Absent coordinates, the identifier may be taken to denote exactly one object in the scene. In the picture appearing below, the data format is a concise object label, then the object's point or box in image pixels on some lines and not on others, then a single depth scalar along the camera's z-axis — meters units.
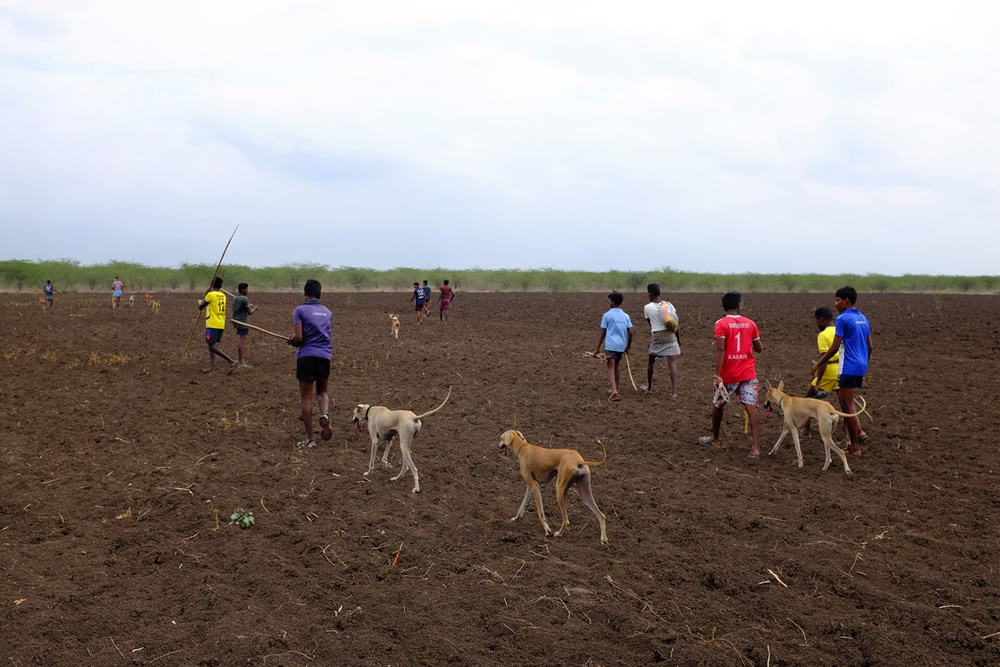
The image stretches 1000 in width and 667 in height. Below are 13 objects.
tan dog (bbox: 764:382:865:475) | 8.55
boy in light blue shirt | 12.27
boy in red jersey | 9.25
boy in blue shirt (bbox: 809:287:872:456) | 9.12
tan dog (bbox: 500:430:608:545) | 6.45
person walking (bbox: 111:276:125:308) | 30.46
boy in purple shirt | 9.38
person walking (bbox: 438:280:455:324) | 26.97
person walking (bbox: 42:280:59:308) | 30.42
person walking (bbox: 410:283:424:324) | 26.88
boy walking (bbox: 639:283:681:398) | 12.40
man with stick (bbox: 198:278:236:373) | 14.24
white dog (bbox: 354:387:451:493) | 8.04
